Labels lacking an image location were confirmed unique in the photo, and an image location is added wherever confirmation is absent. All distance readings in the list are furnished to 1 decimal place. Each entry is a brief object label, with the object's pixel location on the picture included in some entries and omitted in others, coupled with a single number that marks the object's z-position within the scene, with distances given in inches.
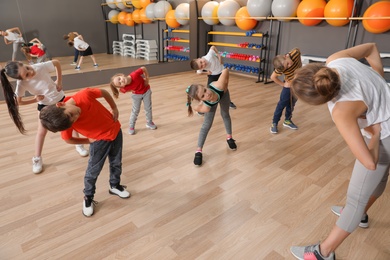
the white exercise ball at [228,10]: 218.2
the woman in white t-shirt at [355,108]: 38.9
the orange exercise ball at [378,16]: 142.8
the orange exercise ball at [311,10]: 169.6
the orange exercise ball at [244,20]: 210.3
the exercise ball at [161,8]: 233.1
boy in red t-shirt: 55.4
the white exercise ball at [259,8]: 195.0
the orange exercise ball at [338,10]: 159.0
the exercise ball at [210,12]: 234.8
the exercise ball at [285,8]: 181.3
